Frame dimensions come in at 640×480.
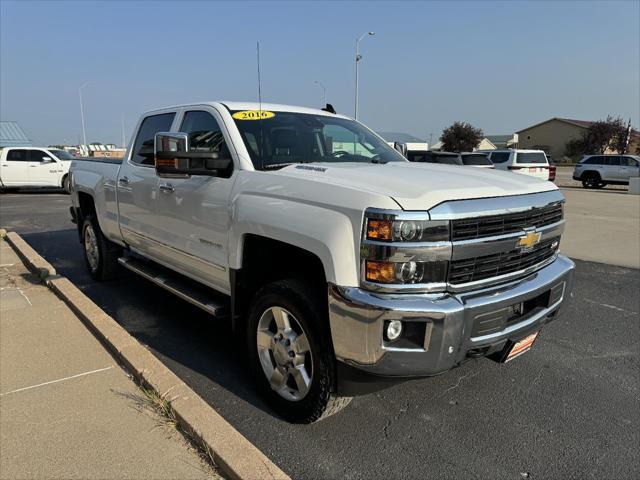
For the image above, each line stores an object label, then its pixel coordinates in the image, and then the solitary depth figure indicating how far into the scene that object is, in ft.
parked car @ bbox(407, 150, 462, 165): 47.80
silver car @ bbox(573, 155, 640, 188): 78.99
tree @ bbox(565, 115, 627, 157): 216.54
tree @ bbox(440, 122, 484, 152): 223.10
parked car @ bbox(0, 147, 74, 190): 61.82
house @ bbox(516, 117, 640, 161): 259.19
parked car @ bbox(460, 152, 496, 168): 55.85
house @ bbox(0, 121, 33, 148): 141.94
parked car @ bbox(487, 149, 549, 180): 63.67
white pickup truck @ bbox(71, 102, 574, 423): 7.70
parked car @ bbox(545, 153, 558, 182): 65.76
